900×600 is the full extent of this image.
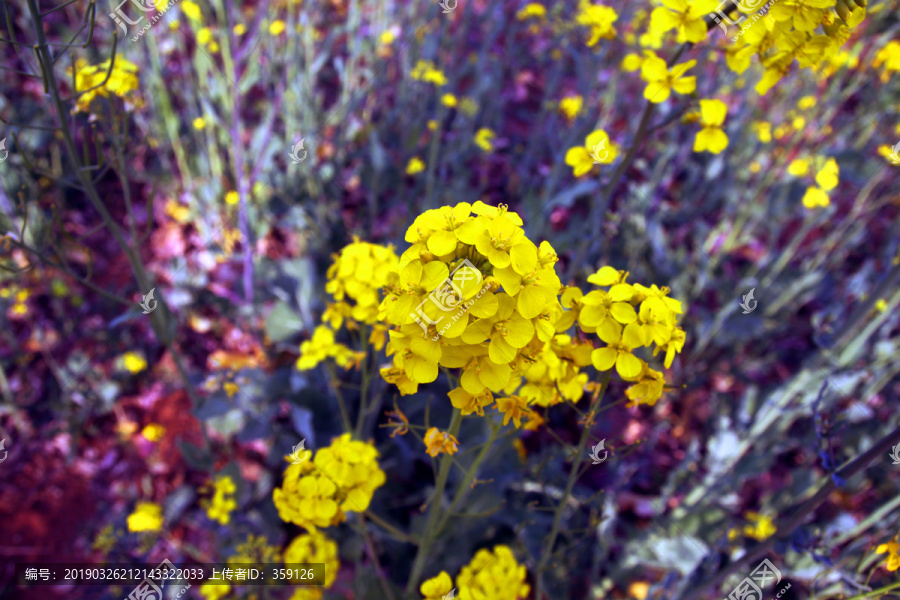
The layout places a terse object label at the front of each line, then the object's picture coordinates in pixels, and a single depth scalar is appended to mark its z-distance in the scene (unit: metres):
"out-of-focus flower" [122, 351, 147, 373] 0.46
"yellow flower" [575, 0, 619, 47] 0.30
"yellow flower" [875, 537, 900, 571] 0.23
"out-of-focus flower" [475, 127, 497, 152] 0.54
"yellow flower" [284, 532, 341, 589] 0.29
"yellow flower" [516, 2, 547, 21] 0.59
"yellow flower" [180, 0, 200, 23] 0.46
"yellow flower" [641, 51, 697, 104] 0.26
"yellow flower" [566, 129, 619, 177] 0.27
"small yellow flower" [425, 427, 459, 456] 0.21
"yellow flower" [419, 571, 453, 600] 0.23
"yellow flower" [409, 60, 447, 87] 0.49
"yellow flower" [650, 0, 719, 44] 0.24
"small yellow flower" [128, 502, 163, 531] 0.33
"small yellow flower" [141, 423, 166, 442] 0.43
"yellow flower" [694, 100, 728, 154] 0.27
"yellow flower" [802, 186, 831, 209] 0.35
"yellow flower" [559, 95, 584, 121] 0.57
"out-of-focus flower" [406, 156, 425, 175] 0.53
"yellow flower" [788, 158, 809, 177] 0.44
